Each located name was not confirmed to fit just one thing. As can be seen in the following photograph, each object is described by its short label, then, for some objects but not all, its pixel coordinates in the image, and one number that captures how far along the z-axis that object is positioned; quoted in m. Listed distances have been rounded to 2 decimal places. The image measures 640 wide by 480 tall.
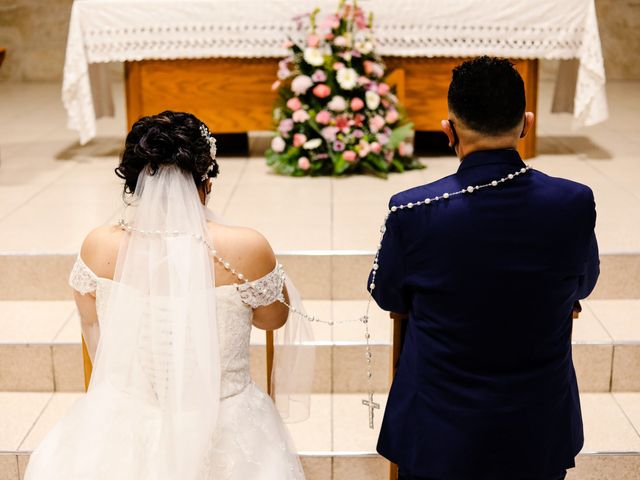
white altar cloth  5.42
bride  2.22
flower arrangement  5.23
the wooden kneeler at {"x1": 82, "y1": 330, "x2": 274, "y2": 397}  2.55
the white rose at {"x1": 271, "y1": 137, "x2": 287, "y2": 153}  5.41
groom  1.80
